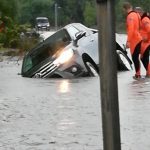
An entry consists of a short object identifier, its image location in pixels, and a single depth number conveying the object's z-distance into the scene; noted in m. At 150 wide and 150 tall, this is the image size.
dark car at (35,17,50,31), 94.62
